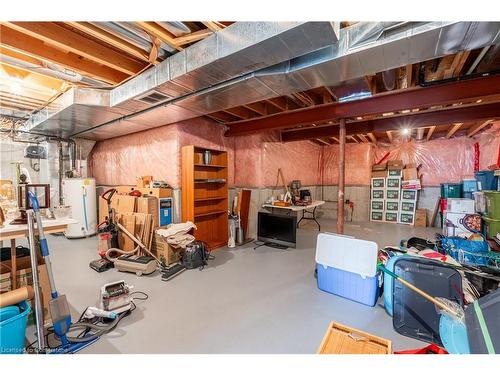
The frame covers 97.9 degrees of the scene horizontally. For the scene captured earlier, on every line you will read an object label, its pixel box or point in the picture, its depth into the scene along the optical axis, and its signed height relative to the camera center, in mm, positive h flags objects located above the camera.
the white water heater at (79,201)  4859 -471
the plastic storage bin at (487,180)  3484 -11
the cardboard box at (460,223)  3566 -753
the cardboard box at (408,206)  6473 -802
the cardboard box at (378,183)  6925 -110
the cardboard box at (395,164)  6707 +479
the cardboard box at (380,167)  6953 +409
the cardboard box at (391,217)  6761 -1174
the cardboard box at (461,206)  3732 -462
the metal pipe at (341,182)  3279 -43
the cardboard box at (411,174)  6508 +165
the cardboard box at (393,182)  6682 -77
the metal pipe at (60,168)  5187 +294
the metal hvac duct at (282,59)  1504 +1038
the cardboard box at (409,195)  6480 -465
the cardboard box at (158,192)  3848 -214
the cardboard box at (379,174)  6918 +180
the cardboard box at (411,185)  6383 -161
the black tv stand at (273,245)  4363 -1345
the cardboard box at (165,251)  3371 -1132
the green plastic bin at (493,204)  3098 -354
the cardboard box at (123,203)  3906 -430
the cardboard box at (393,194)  6711 -446
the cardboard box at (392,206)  6723 -816
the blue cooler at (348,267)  2320 -988
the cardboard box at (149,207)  3723 -459
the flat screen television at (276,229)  4312 -1010
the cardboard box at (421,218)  6317 -1120
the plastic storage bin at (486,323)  1003 -703
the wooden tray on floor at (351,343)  1449 -1133
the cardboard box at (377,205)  6959 -824
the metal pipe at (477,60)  2041 +1212
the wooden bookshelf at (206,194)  3902 -287
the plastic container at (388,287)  2094 -1086
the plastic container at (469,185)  4679 -127
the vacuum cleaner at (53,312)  1591 -1008
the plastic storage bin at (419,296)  1787 -976
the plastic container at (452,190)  5551 -274
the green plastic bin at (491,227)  3154 -714
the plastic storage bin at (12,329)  1417 -992
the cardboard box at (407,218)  6484 -1149
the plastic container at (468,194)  4876 -346
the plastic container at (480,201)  3494 -364
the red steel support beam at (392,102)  2447 +1055
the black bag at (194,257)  3330 -1193
